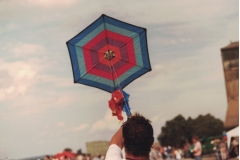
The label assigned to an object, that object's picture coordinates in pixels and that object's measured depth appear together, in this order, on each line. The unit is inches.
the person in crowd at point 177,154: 677.7
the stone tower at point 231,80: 749.3
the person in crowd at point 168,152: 669.3
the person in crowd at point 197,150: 355.9
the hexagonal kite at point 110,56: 171.0
